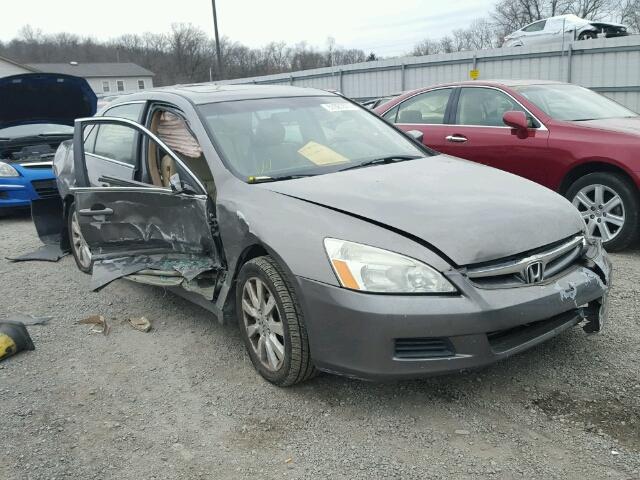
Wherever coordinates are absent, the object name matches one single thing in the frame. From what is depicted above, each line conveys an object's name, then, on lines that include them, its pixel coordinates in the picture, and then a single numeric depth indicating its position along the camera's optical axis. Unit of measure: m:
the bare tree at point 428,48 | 61.05
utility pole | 22.72
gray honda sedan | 2.58
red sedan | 5.14
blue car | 7.48
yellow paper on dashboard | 3.61
